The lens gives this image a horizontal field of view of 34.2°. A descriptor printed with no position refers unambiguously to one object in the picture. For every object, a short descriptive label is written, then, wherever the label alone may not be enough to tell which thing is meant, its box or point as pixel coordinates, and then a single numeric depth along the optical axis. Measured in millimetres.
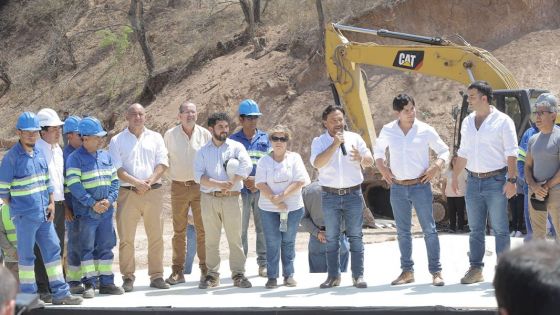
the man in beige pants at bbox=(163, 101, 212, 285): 9734
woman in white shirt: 9234
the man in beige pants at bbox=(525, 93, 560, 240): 8688
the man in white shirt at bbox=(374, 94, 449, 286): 8789
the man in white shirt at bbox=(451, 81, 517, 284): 8516
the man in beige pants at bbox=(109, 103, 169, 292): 9352
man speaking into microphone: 8914
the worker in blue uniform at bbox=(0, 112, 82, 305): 8297
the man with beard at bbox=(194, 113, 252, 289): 9328
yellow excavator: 14711
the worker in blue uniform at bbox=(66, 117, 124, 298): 8891
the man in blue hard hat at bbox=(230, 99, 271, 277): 9953
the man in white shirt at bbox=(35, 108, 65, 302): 8766
